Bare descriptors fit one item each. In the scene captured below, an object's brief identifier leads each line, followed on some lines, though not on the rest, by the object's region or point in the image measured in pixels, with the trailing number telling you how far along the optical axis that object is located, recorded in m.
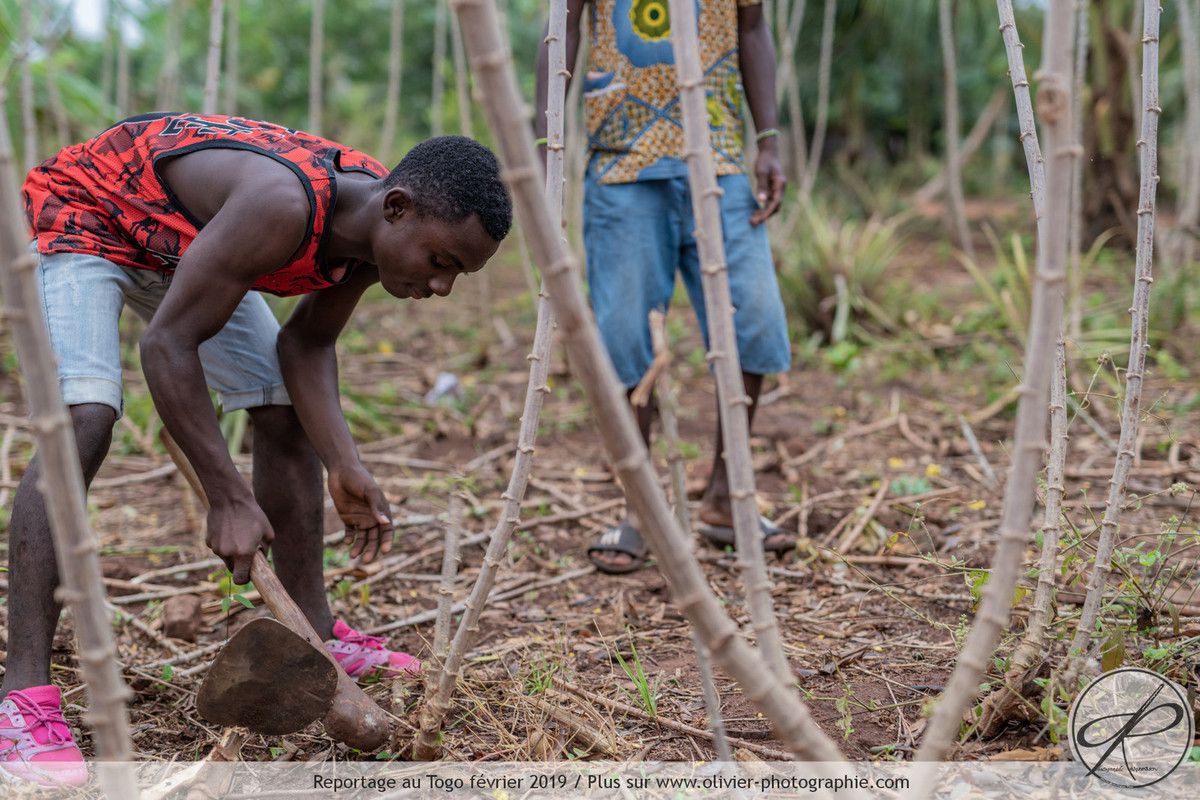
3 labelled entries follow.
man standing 2.37
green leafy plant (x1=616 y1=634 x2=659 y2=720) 1.57
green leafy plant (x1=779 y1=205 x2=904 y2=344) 4.56
